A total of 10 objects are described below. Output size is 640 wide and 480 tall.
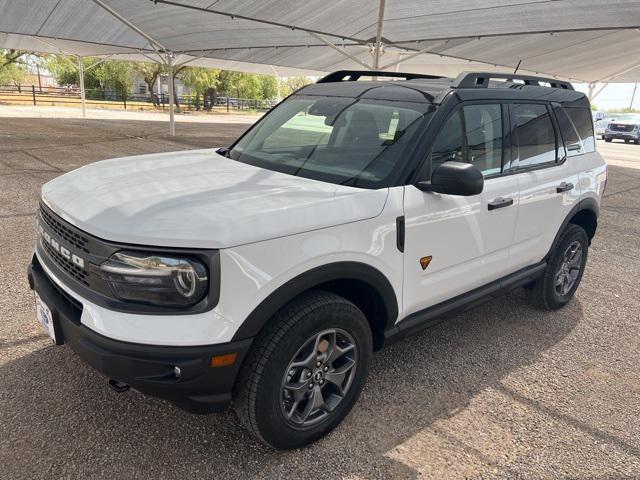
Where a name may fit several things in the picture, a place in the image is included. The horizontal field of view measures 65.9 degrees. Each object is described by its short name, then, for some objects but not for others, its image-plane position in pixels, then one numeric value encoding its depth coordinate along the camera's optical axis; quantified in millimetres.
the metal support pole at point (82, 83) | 24438
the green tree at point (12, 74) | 41616
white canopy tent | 9766
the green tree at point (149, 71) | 46406
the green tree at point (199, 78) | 45816
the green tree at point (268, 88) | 60481
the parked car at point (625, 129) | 28781
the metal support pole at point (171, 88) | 17964
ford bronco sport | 1971
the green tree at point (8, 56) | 39531
